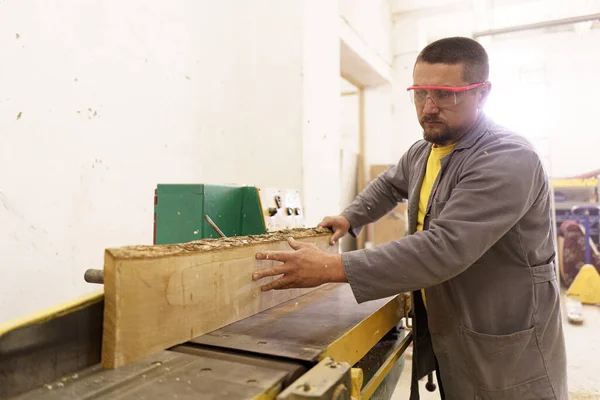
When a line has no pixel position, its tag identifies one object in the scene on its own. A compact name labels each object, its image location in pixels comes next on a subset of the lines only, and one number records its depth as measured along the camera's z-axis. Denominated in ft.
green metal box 5.02
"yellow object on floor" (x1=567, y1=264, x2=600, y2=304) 13.23
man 3.31
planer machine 2.16
